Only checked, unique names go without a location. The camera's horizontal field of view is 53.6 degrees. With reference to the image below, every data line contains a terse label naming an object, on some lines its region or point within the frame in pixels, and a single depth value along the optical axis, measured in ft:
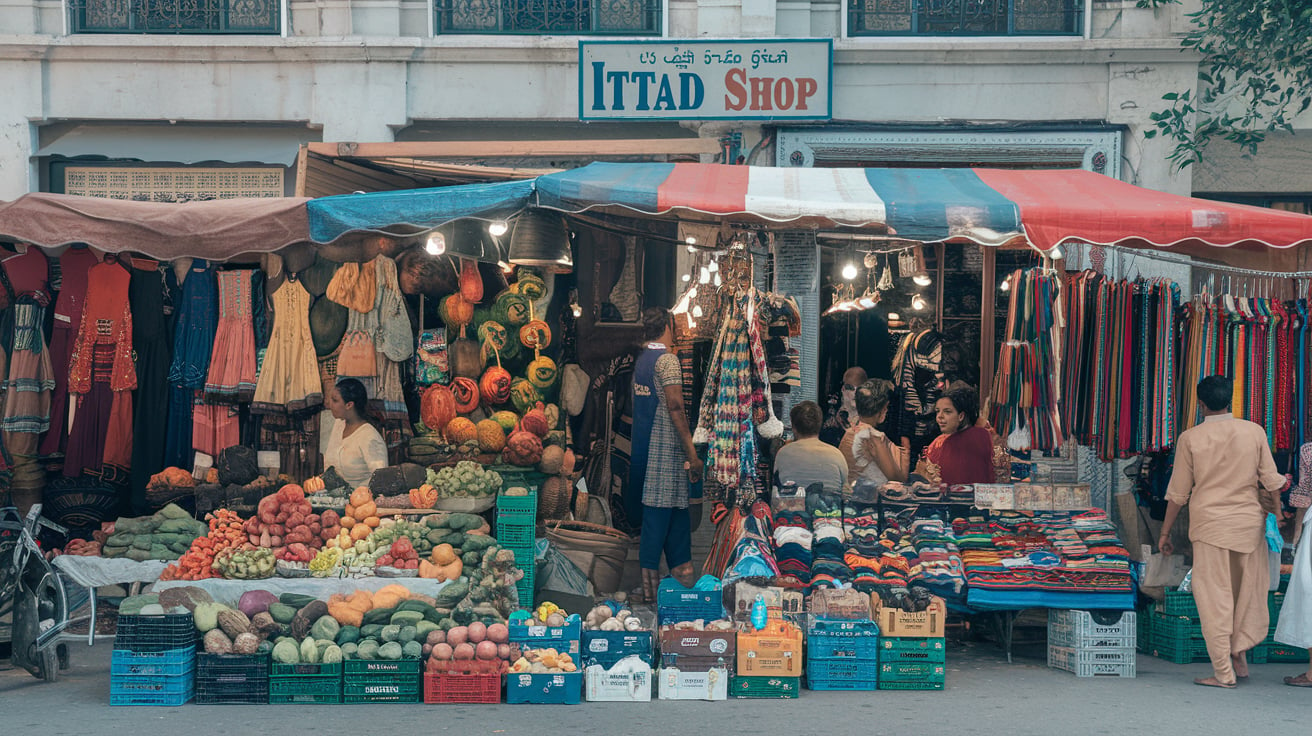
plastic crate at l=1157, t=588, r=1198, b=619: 26.76
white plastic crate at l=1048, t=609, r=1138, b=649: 25.40
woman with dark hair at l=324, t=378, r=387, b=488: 30.14
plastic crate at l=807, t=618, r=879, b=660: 24.09
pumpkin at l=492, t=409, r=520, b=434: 31.91
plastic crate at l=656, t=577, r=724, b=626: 24.48
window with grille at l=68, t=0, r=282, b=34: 39.27
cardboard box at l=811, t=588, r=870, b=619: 24.32
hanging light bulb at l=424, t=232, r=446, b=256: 29.53
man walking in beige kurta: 24.66
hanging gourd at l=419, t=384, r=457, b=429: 31.58
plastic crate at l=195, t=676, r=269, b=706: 22.97
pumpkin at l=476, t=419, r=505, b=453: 31.40
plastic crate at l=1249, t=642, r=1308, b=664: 26.96
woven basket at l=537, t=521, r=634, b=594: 30.48
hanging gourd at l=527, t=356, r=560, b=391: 33.19
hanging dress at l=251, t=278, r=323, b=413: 31.01
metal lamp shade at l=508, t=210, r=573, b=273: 29.30
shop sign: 37.24
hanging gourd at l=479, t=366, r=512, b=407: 32.27
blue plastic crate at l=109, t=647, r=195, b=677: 22.68
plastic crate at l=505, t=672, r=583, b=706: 22.97
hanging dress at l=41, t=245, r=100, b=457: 31.81
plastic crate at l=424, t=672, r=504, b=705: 22.98
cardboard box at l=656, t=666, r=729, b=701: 23.27
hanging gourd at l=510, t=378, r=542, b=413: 32.63
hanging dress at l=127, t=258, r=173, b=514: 32.24
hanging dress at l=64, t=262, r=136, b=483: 31.71
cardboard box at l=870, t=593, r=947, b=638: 24.03
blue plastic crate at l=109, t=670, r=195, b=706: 22.70
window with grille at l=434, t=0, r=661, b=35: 38.81
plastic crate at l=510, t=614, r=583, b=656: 23.44
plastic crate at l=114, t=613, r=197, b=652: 22.63
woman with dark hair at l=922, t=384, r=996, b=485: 29.94
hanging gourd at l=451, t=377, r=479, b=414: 31.91
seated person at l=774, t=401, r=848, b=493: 29.37
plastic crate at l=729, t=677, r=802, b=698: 23.47
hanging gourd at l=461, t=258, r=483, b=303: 32.30
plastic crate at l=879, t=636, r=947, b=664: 24.11
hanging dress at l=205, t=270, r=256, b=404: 31.22
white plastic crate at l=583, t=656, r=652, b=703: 23.24
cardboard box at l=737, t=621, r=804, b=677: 23.47
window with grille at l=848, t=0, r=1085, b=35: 38.63
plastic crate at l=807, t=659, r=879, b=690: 24.11
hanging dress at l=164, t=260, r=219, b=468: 31.68
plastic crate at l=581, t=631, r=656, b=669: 23.53
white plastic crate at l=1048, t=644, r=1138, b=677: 25.38
